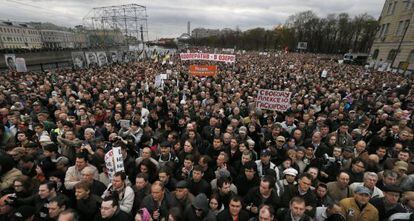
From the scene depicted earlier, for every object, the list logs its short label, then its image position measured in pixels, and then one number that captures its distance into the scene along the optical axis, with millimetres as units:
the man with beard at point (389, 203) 3422
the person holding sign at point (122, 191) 3516
